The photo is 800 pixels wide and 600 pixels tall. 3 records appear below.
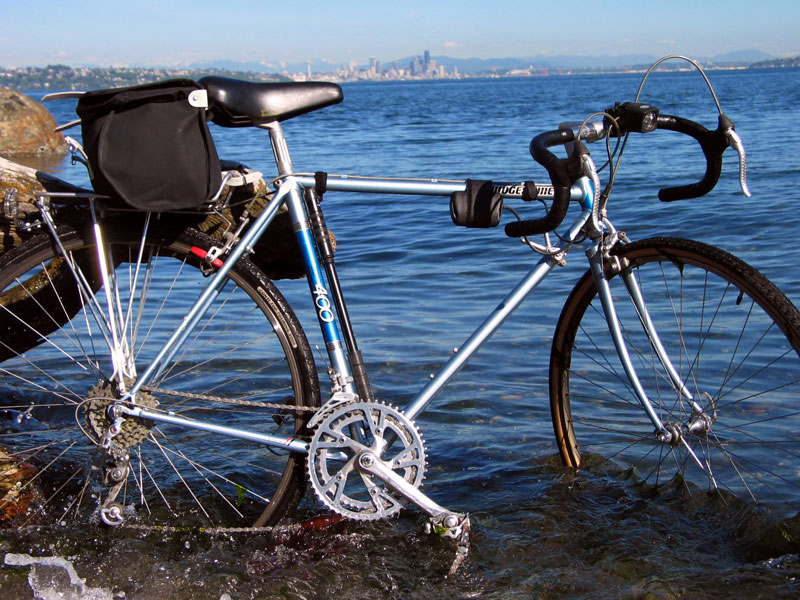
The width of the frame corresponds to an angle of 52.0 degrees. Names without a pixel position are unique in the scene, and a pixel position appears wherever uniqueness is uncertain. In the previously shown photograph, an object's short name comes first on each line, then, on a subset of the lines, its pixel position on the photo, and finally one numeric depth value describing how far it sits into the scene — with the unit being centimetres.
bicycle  284
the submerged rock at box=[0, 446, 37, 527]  339
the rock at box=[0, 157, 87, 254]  355
